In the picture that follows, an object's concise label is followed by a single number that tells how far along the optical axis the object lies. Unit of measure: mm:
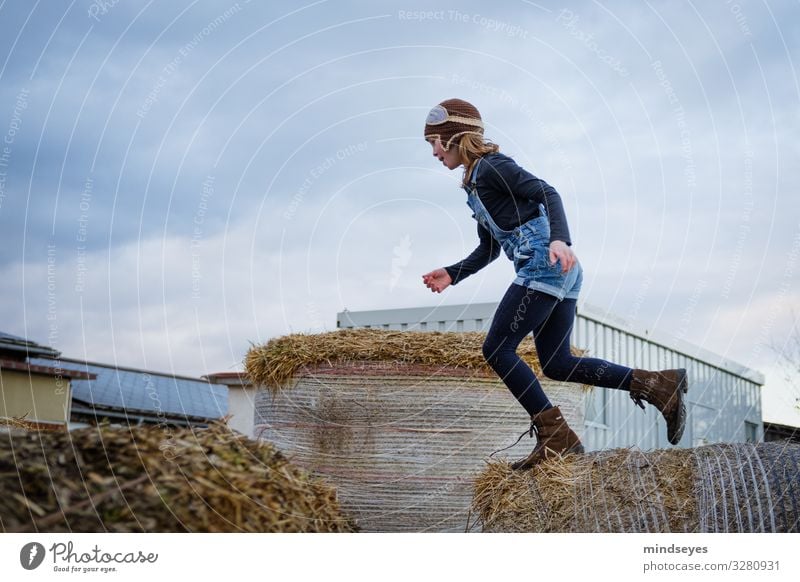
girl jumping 2682
